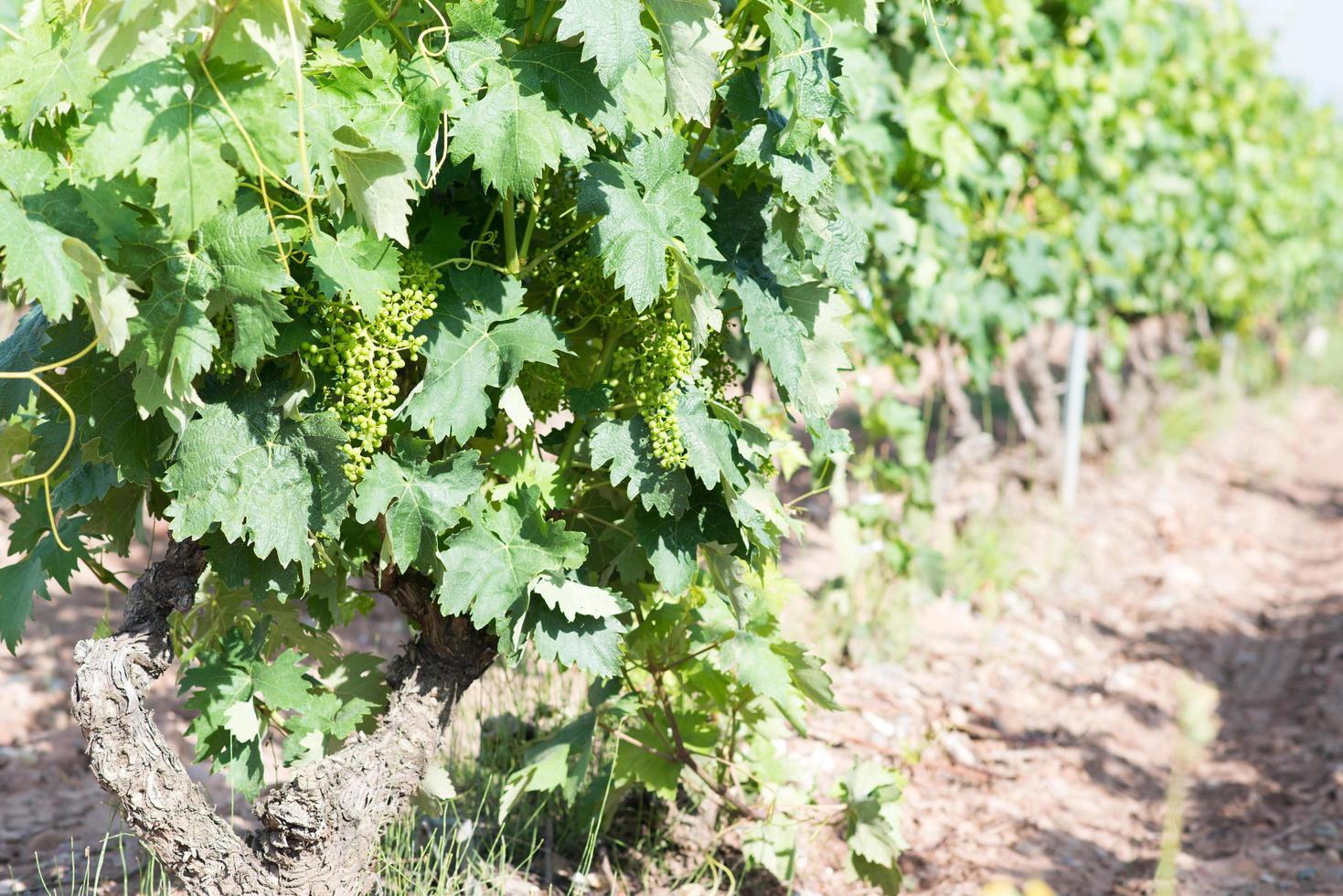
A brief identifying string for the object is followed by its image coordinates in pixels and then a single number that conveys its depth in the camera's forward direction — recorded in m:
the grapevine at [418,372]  1.93
